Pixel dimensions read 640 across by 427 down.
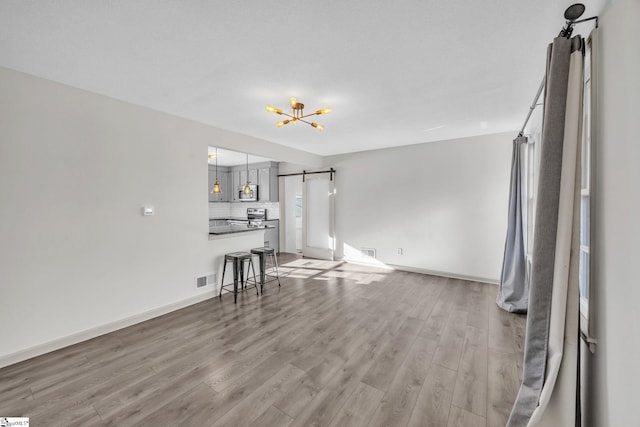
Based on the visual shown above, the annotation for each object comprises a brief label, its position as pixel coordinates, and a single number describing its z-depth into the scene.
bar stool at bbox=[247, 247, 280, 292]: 4.31
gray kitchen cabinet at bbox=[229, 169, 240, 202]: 8.00
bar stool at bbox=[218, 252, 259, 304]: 3.81
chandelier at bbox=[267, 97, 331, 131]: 2.76
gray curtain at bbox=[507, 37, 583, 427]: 1.20
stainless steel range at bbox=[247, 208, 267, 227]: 7.29
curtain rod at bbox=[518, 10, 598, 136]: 1.18
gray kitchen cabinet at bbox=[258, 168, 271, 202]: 7.27
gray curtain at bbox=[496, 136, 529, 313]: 3.40
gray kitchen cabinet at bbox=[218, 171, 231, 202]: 8.02
